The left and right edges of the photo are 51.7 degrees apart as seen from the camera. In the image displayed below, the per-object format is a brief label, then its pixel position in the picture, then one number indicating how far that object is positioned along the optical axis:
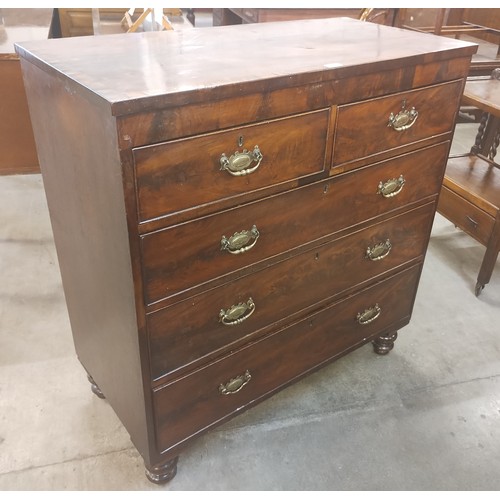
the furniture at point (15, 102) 2.51
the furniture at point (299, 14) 3.06
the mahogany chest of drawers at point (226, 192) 0.93
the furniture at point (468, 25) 3.33
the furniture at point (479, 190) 2.09
